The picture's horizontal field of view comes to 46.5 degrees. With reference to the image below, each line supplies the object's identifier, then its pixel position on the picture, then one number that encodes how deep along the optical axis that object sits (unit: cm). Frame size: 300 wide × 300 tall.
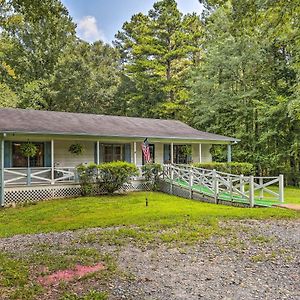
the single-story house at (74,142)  1477
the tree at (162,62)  2958
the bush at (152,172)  1734
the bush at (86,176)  1541
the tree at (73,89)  2853
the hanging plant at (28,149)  1512
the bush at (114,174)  1555
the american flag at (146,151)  1350
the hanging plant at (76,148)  1680
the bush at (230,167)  1808
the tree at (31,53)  2939
